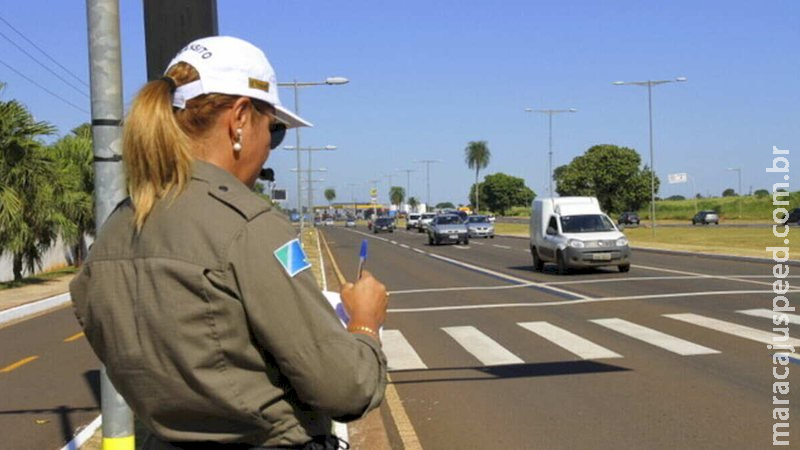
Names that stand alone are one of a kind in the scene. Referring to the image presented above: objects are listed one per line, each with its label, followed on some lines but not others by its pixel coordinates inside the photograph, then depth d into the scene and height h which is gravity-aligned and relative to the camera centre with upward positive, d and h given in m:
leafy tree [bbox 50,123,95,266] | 25.05 +0.78
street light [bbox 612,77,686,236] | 41.64 +5.62
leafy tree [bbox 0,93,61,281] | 20.56 +0.65
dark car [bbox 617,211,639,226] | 71.82 -1.70
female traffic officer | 1.74 -0.20
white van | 21.64 -0.96
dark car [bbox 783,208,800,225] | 61.52 -1.63
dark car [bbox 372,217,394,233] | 73.00 -1.72
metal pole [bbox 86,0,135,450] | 3.42 +0.35
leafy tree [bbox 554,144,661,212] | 61.09 +1.55
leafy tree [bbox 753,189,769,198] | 92.56 +0.28
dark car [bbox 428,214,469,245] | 43.62 -1.46
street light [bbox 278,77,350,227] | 38.38 +5.63
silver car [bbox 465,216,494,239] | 53.69 -1.66
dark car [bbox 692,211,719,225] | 67.38 -1.70
